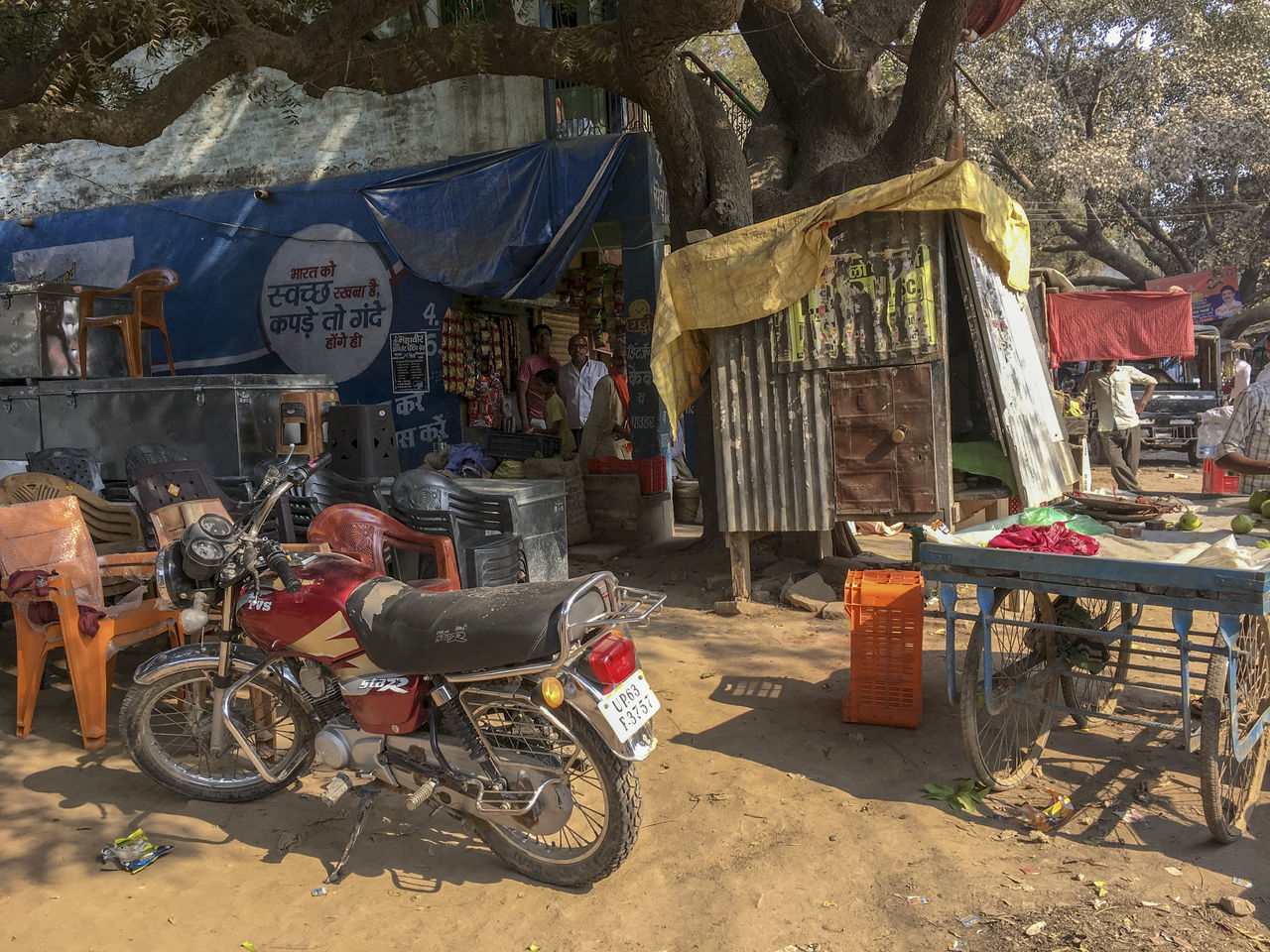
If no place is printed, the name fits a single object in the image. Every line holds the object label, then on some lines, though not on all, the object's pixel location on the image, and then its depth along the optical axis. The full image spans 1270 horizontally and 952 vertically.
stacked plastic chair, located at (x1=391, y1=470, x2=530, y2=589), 5.91
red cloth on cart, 3.62
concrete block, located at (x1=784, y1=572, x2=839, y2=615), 7.01
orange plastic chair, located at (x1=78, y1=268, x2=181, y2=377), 9.37
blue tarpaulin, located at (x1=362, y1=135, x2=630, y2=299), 9.75
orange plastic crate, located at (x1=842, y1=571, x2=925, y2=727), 4.68
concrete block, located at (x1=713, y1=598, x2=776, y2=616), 7.03
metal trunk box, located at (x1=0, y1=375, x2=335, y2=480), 7.79
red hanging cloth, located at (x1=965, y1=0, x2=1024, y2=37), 10.16
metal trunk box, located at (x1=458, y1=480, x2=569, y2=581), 6.39
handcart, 3.28
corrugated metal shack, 6.40
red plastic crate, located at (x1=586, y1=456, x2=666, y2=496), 9.59
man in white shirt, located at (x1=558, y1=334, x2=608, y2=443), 11.54
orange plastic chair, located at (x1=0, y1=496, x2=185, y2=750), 4.56
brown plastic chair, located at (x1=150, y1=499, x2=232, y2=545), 5.44
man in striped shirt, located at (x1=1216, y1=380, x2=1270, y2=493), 5.34
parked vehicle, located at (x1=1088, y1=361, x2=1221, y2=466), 15.41
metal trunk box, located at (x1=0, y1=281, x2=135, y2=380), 9.06
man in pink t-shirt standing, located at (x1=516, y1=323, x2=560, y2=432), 11.63
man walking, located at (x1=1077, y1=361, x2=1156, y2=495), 11.75
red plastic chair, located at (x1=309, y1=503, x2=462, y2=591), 5.28
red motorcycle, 3.14
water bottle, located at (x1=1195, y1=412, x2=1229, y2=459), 8.20
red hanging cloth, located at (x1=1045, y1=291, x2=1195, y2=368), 14.81
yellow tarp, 6.05
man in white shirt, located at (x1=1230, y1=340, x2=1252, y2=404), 11.34
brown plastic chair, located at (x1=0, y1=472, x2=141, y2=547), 6.02
